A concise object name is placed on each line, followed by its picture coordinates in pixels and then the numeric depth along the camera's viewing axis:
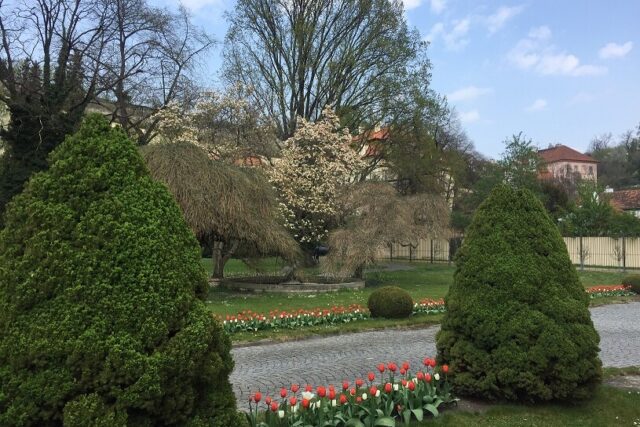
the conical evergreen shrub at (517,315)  5.72
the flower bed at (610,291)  19.43
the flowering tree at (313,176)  27.62
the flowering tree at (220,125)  28.25
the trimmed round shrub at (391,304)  13.75
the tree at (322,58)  34.28
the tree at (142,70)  26.19
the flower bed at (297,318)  12.00
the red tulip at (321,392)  4.89
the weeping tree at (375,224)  22.30
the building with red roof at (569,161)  83.72
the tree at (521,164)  40.50
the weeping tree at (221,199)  18.19
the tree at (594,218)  32.94
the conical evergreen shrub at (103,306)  3.24
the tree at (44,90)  23.73
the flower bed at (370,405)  4.77
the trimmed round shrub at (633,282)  20.25
